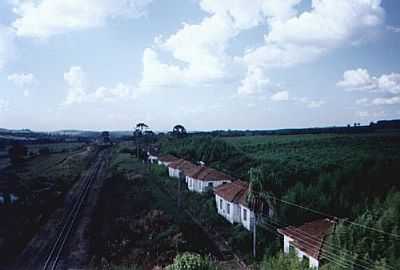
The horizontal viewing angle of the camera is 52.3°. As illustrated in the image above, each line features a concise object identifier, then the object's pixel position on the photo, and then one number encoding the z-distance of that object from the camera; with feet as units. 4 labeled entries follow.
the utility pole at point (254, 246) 81.61
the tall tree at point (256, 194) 88.99
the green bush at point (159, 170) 200.75
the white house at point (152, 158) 261.81
